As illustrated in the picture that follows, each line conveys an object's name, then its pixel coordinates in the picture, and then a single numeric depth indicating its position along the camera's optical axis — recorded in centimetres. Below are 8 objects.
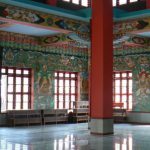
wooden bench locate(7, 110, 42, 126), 1912
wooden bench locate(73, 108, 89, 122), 2227
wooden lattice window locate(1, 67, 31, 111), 1958
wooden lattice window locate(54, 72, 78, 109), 2264
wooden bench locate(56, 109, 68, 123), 2144
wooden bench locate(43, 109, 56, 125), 2072
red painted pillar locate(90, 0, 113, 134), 1469
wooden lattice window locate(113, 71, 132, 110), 2306
